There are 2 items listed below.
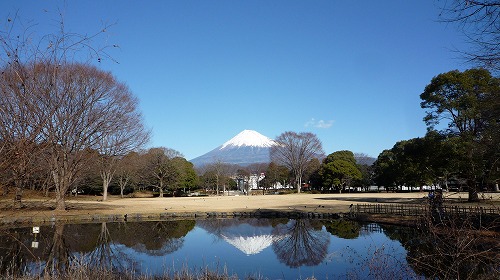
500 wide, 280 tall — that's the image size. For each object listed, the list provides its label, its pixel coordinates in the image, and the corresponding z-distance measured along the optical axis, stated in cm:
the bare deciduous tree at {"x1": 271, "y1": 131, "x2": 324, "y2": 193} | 6475
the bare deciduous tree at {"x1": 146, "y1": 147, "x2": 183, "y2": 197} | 5400
